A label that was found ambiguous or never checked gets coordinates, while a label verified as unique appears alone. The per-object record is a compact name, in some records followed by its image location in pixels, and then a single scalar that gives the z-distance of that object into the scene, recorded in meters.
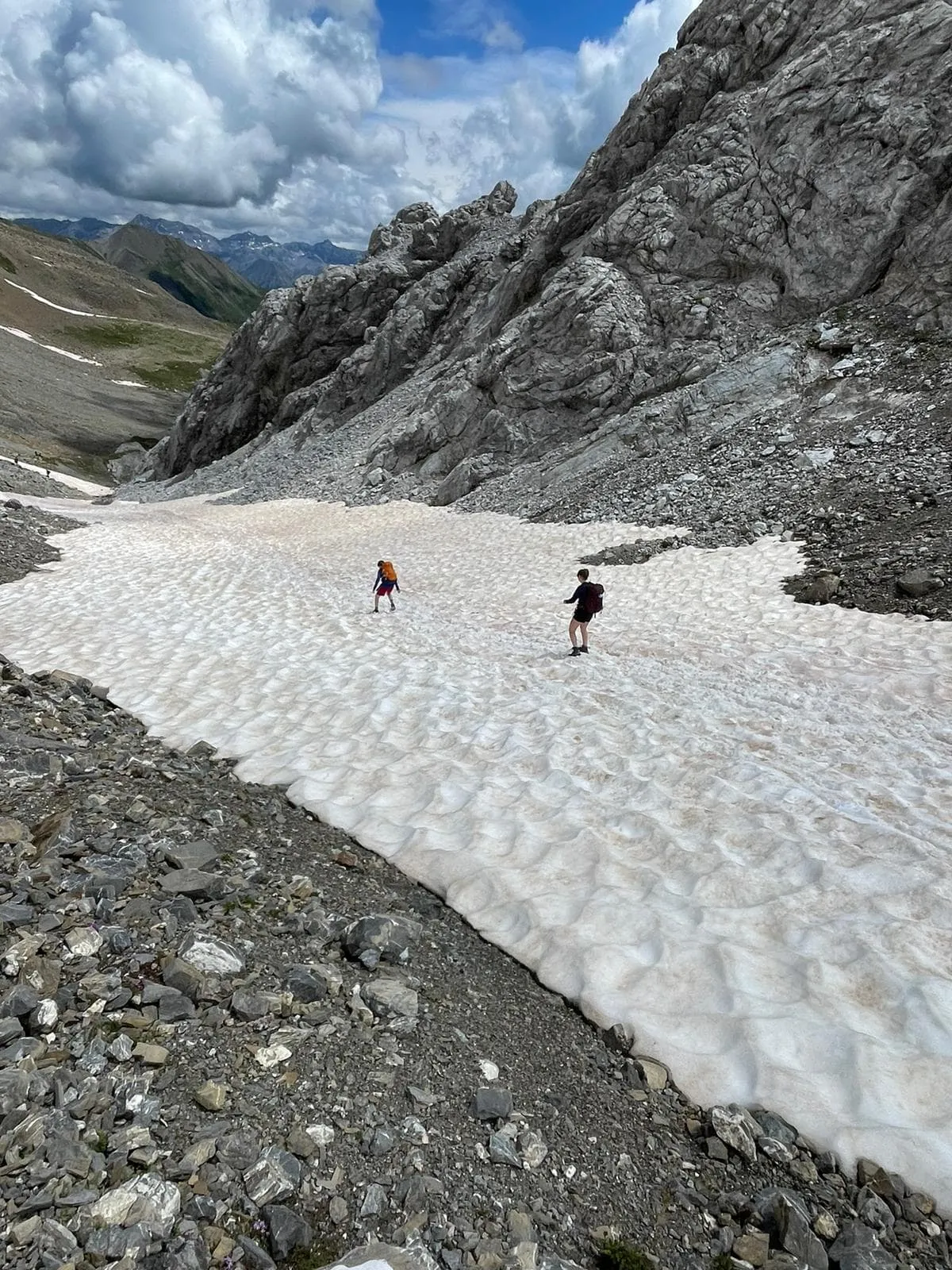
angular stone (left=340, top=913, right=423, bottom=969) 5.27
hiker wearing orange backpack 18.39
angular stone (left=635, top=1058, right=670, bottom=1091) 4.46
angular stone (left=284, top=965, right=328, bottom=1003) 4.66
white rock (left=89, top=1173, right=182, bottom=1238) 3.02
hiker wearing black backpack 13.73
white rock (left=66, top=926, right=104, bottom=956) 4.56
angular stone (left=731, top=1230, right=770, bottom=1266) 3.46
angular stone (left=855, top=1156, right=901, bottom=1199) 3.76
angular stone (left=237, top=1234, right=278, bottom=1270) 3.00
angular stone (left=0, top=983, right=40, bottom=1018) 3.91
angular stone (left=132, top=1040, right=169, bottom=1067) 3.84
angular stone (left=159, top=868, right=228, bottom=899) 5.57
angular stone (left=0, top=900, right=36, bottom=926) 4.68
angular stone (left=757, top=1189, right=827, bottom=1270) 3.46
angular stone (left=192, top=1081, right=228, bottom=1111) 3.64
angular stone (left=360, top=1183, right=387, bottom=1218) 3.35
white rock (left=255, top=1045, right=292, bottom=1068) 4.05
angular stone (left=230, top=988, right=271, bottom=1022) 4.33
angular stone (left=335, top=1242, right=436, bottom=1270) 3.08
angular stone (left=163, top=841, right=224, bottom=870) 6.00
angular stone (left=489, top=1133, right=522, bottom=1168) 3.75
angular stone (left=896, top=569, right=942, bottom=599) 14.59
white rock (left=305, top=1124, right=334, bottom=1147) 3.62
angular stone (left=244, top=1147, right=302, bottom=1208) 3.28
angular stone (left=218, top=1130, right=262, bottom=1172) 3.38
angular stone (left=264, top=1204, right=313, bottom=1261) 3.09
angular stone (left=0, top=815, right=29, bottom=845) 5.71
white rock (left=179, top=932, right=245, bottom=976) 4.70
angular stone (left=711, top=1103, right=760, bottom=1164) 4.00
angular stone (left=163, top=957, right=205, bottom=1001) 4.42
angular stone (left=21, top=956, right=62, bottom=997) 4.15
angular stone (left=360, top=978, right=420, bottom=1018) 4.75
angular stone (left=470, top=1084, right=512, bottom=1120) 4.01
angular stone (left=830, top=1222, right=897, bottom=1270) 3.41
